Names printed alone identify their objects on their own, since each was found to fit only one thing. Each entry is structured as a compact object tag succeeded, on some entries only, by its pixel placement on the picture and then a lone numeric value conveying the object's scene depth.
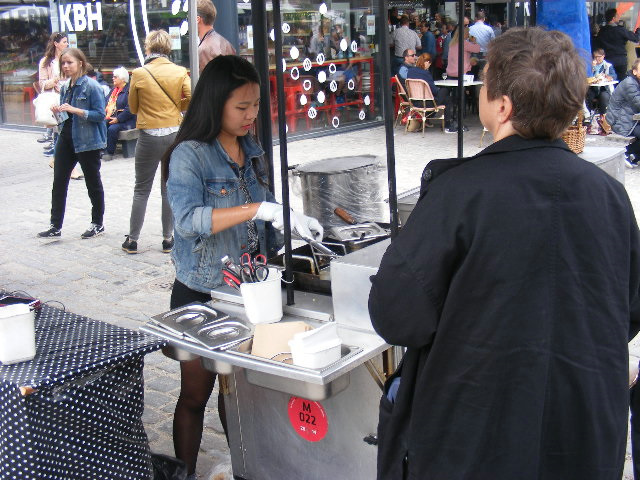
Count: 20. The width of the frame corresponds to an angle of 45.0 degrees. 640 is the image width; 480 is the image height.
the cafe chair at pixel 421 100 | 12.05
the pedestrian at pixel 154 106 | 6.17
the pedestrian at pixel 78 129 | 6.58
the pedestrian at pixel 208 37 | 5.40
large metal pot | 3.36
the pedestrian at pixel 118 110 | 10.52
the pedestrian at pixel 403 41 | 13.20
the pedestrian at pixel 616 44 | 13.35
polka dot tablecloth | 2.22
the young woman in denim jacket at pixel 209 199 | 2.66
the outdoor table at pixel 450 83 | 11.44
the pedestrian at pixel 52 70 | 9.30
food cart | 2.27
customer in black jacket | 1.59
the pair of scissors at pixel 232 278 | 2.65
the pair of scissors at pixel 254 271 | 2.58
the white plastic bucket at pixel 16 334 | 2.23
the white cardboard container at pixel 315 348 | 2.16
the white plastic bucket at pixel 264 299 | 2.47
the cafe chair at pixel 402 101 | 12.41
